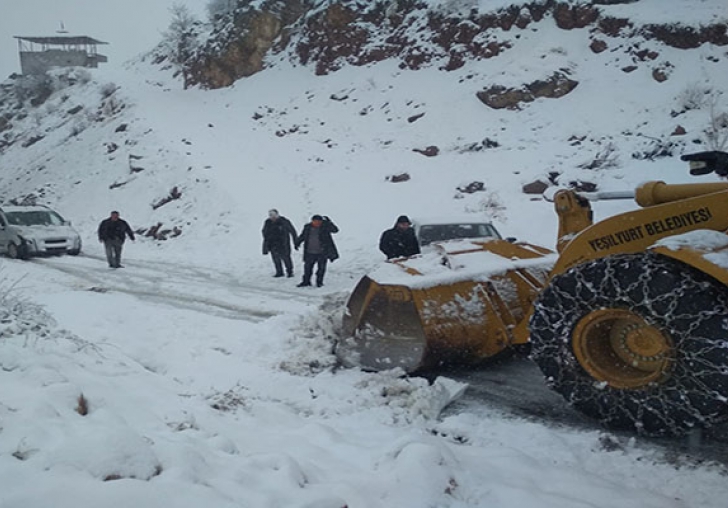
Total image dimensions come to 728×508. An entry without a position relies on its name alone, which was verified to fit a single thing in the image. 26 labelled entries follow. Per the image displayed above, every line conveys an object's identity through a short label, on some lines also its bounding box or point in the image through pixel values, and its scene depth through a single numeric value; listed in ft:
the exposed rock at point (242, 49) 102.42
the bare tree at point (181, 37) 110.11
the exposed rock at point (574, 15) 76.79
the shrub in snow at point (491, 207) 55.23
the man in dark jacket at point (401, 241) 31.55
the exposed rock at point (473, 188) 61.05
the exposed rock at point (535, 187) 58.13
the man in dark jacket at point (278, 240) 41.06
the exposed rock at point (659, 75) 68.39
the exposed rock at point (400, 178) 67.46
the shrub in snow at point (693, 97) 62.90
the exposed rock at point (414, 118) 77.61
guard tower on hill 138.41
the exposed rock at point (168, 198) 70.93
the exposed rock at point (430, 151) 70.79
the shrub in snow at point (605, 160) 58.49
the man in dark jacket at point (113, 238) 44.57
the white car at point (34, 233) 48.29
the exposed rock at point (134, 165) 79.15
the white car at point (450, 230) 34.01
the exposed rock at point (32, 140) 102.79
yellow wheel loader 10.73
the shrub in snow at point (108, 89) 104.38
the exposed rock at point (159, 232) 64.13
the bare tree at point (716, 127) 54.14
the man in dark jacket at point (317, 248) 37.27
